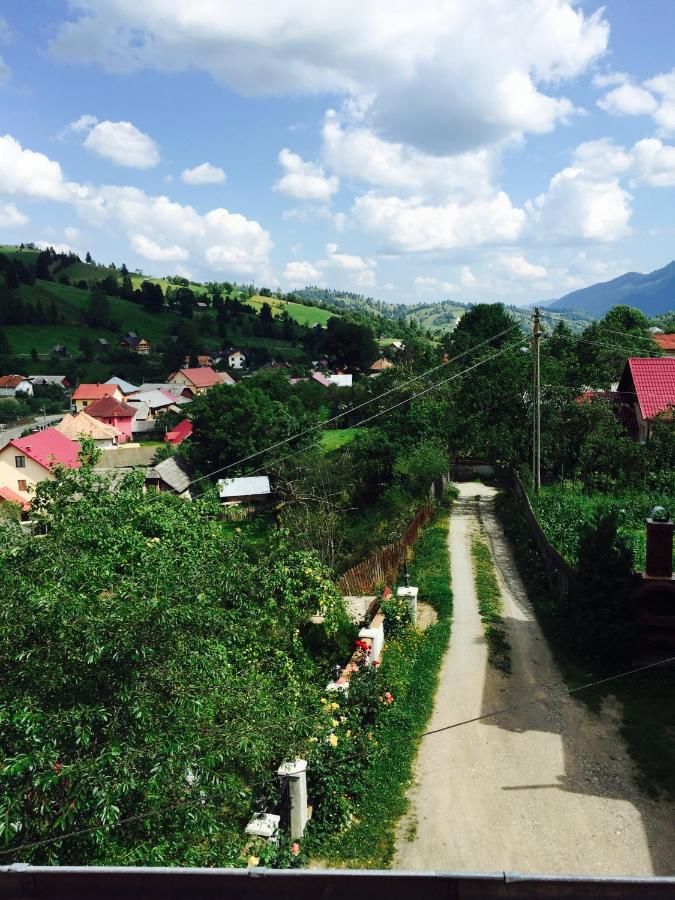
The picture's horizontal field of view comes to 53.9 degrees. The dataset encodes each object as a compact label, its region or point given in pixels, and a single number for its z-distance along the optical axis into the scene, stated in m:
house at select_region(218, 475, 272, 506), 39.31
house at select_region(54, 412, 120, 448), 63.53
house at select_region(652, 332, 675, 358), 56.07
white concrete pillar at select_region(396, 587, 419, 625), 15.35
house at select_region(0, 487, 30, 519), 40.65
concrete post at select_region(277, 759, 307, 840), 8.47
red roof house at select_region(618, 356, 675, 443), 25.39
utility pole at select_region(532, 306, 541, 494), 21.80
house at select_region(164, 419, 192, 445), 62.06
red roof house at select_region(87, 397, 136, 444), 69.25
